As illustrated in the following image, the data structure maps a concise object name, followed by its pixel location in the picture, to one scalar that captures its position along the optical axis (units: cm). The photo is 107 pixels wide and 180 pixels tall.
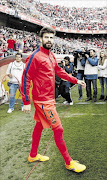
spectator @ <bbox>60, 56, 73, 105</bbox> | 550
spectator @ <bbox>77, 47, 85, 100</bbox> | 557
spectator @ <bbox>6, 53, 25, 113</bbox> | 489
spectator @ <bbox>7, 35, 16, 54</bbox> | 983
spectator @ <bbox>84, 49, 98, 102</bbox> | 534
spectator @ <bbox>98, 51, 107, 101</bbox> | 554
